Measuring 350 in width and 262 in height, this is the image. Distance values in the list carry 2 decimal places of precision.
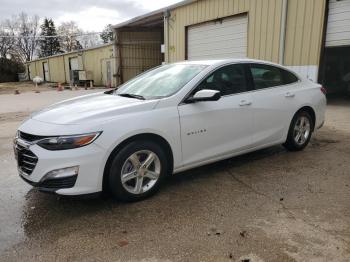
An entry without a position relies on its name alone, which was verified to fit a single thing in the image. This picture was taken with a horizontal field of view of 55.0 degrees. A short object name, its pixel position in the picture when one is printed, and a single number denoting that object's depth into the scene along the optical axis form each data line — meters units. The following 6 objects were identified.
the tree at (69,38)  64.88
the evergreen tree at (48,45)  66.00
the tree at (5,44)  60.33
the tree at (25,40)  64.75
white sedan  3.30
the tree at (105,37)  60.00
